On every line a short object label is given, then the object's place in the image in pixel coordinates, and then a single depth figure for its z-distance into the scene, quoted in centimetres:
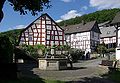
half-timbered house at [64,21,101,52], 2454
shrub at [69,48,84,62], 1623
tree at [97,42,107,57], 2177
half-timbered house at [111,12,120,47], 1273
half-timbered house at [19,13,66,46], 2013
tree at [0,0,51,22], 627
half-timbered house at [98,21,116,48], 2633
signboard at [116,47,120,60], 1158
